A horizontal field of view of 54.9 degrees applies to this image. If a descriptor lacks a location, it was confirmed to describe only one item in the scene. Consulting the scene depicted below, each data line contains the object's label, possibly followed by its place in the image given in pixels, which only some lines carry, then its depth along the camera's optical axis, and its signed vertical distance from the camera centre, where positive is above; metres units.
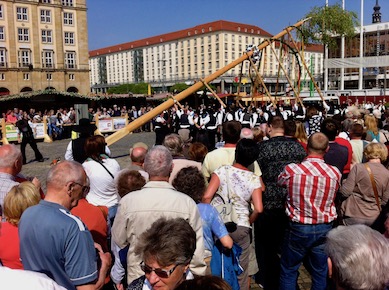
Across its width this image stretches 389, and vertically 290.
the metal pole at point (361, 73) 55.44 +4.43
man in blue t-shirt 2.43 -0.91
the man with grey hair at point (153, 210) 2.94 -0.82
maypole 14.70 +0.17
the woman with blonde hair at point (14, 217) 2.94 -0.89
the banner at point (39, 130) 21.89 -1.30
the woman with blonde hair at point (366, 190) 4.27 -1.02
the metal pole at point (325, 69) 59.22 +5.26
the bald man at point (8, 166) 3.74 -0.59
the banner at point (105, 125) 22.43 -1.12
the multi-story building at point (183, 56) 113.56 +17.20
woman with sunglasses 2.02 -0.81
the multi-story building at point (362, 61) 57.69 +6.30
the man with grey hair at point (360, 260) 1.86 -0.80
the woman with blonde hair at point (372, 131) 6.82 -0.55
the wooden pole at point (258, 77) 13.91 +0.99
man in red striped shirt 3.75 -1.09
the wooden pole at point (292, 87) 14.38 +0.60
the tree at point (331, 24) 47.53 +10.18
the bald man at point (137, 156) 5.17 -0.69
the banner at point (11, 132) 20.00 -1.27
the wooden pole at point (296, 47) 14.07 +2.13
